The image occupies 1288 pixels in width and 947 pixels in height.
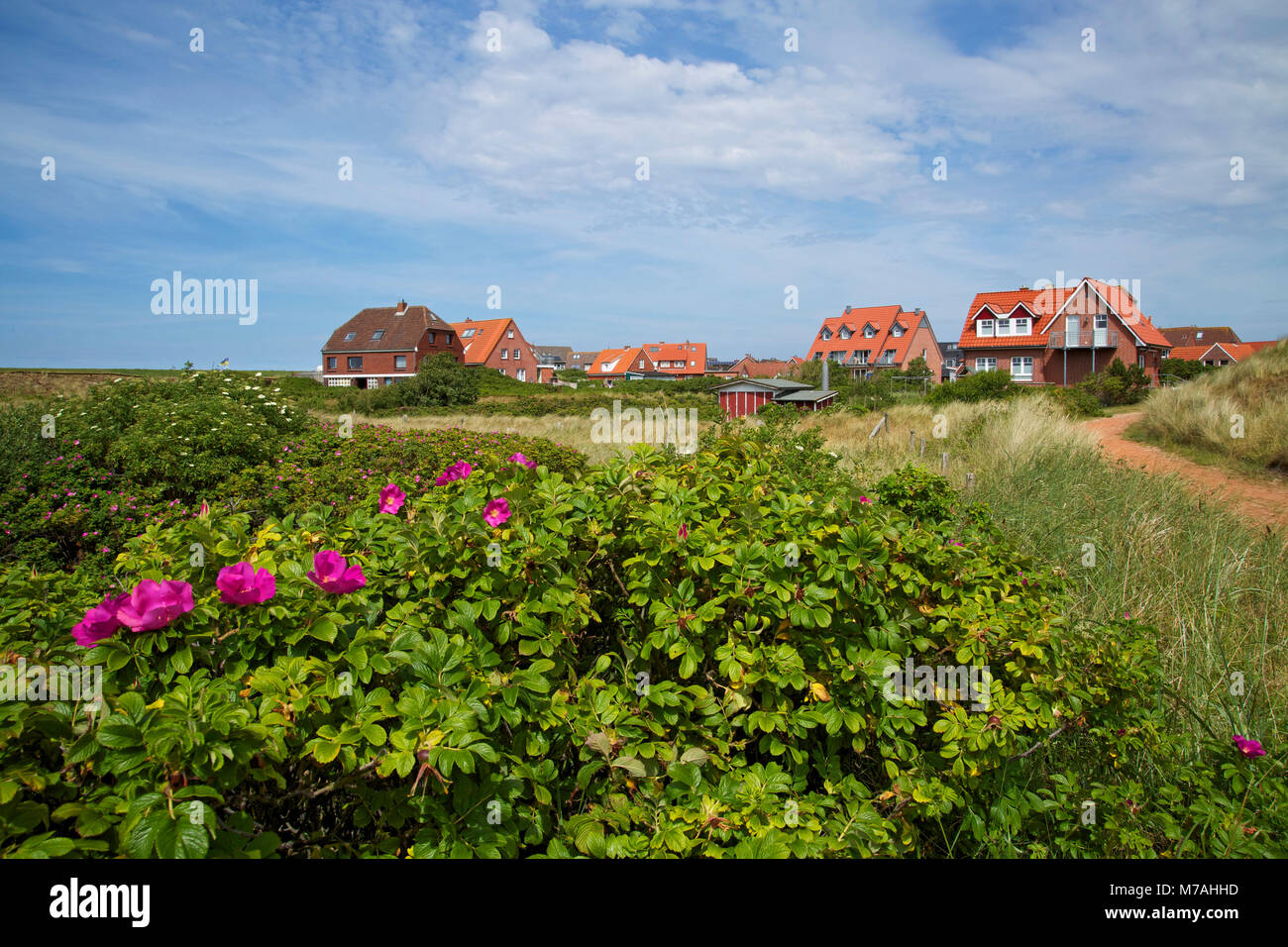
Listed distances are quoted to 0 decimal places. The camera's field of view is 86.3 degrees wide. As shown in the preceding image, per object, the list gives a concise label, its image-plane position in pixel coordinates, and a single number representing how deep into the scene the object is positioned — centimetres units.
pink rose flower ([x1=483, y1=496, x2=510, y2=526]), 217
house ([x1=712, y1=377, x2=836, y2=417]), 3022
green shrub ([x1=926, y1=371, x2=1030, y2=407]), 2548
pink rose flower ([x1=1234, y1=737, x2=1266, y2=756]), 229
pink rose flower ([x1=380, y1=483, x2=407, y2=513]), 250
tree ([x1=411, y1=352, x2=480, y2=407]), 3747
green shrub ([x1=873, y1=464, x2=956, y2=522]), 402
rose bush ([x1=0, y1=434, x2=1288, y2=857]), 144
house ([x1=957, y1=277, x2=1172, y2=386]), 3731
